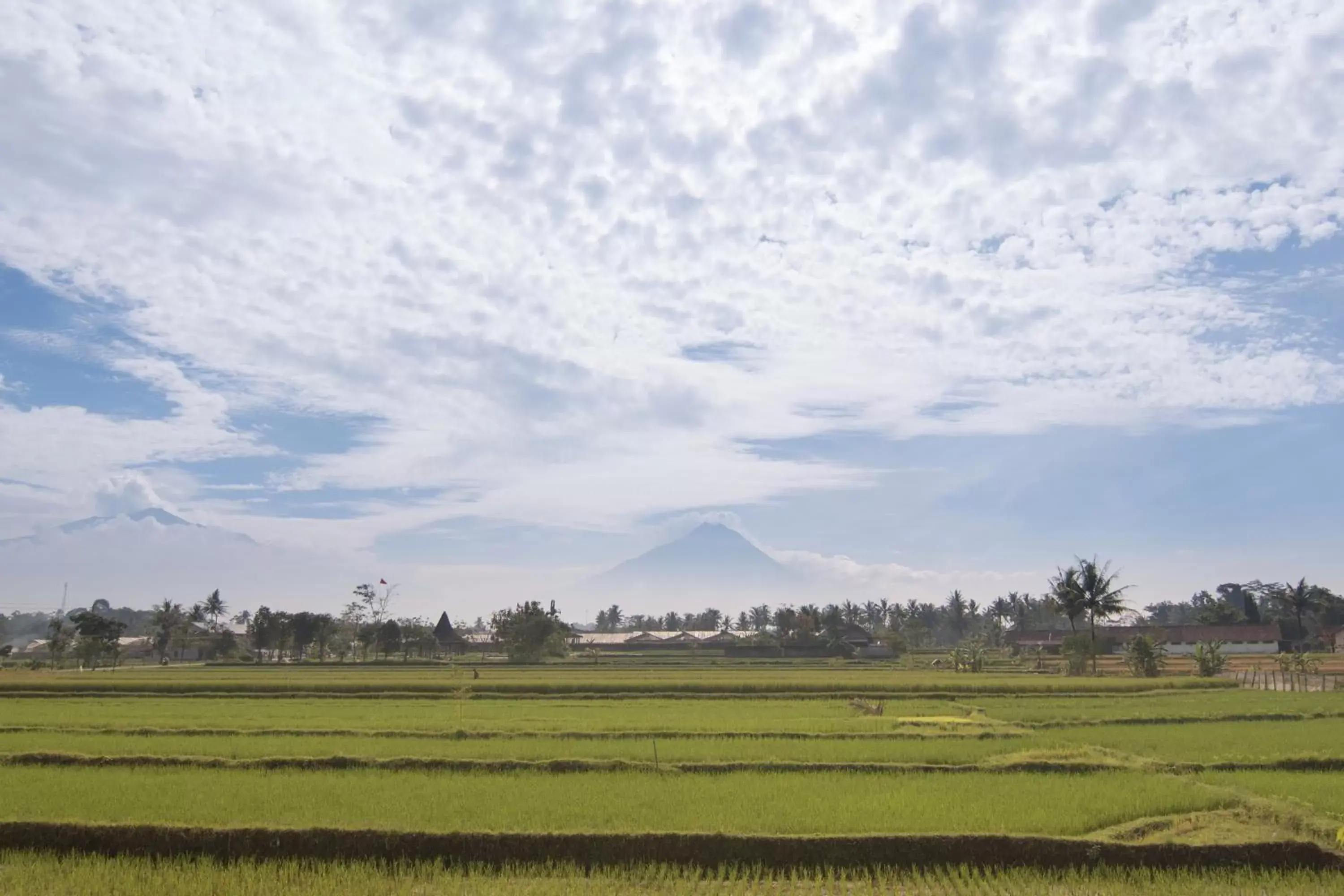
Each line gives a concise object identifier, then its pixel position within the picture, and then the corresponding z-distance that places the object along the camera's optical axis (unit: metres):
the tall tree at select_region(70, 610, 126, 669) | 62.56
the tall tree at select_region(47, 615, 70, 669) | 65.62
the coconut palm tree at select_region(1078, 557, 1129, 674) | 47.88
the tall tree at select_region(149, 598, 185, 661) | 78.94
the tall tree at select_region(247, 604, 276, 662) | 75.12
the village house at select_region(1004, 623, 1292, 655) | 71.81
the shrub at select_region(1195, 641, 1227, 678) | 38.31
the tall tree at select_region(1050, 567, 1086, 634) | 48.94
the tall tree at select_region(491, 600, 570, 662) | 66.25
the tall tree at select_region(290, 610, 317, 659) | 73.94
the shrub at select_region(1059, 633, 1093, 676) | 46.28
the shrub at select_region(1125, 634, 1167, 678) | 40.28
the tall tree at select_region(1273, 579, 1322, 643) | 73.81
